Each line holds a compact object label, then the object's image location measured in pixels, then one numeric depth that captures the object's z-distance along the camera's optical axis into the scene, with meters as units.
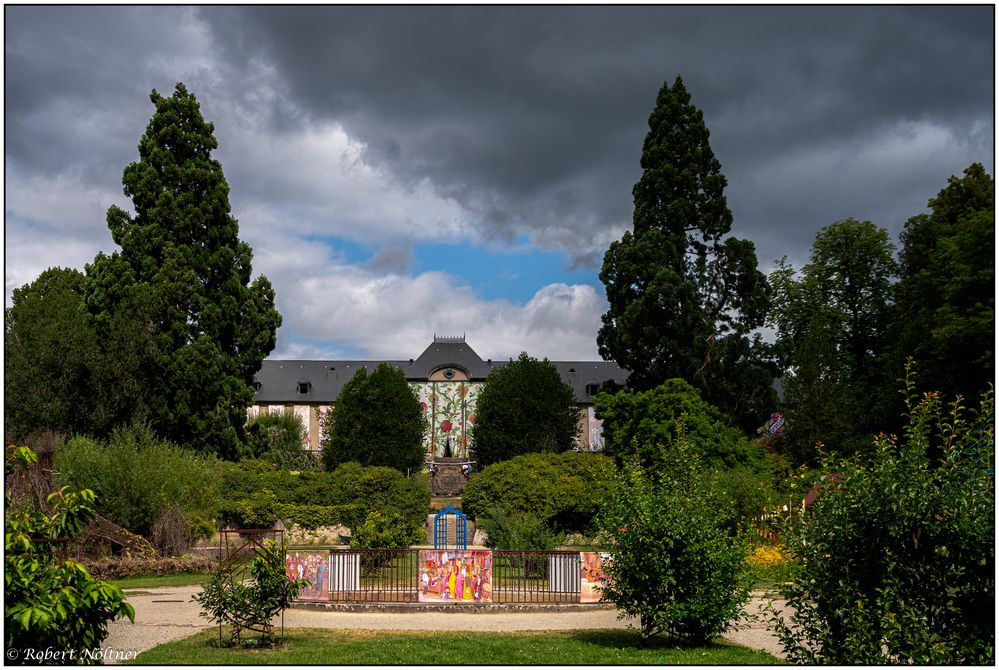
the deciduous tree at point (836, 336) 35.72
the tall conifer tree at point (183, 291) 35.84
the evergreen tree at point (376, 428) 50.50
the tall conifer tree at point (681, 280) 38.03
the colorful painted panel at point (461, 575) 18.03
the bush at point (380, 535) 22.09
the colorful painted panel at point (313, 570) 18.47
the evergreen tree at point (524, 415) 49.84
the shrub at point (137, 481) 25.98
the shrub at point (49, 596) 6.71
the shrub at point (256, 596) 13.70
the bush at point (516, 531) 23.25
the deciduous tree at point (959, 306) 27.53
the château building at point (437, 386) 66.44
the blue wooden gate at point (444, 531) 26.88
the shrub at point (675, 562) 12.77
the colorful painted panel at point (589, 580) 18.59
